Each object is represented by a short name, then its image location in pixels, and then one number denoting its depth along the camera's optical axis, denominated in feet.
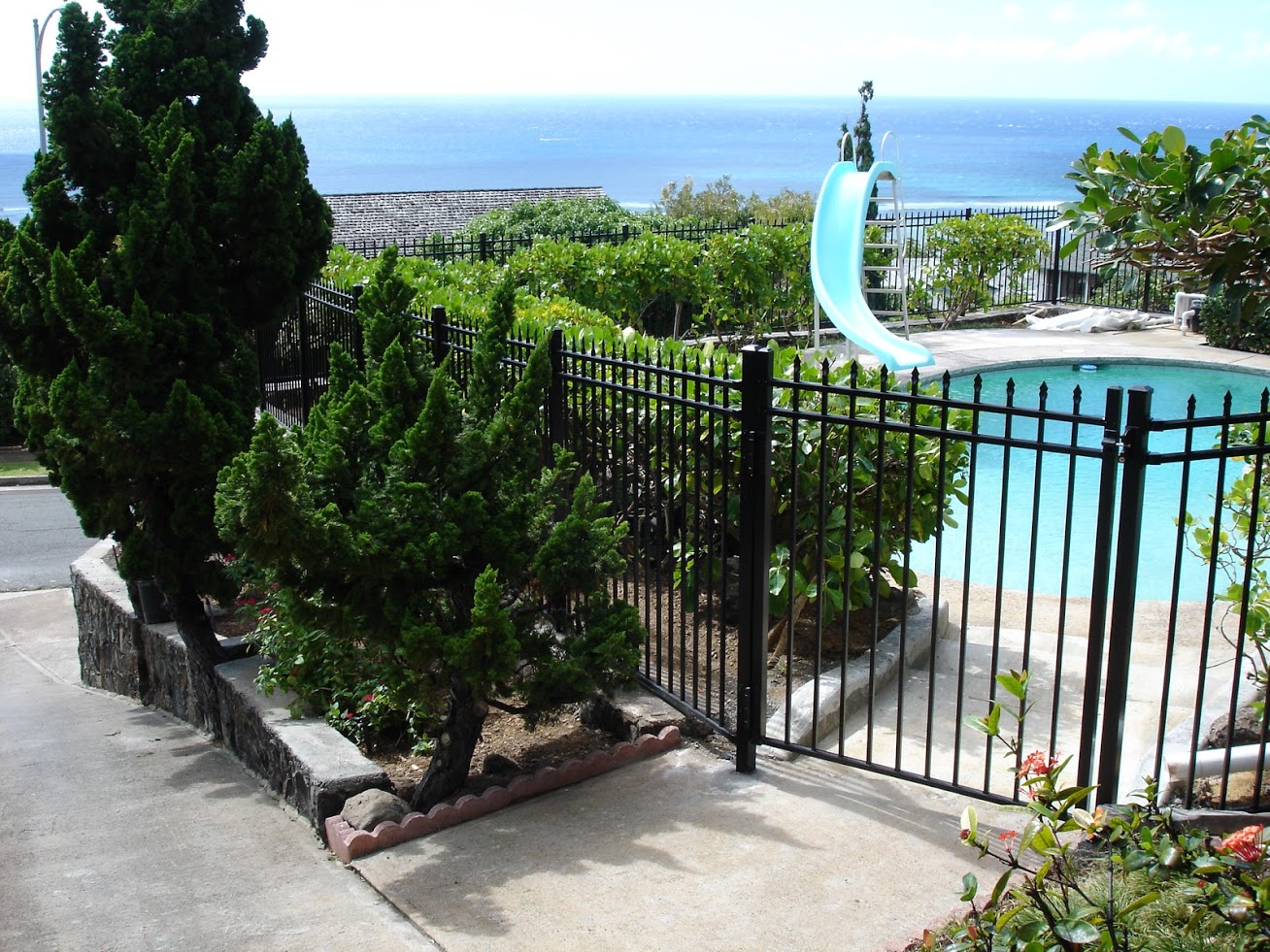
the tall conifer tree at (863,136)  98.07
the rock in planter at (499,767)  17.58
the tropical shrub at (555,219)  75.56
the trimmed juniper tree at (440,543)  14.76
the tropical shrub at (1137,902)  8.46
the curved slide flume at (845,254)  40.86
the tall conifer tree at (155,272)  20.26
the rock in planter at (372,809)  15.62
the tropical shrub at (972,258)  66.54
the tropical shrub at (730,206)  93.11
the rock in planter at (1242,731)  15.81
